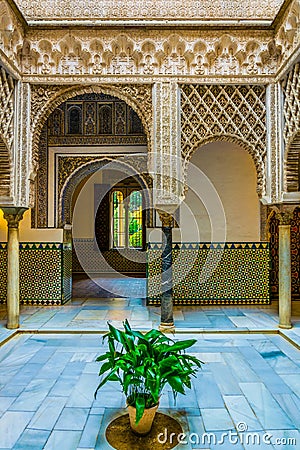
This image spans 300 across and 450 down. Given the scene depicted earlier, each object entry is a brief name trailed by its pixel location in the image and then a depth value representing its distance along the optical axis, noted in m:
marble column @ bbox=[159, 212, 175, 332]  4.84
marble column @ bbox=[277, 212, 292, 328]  4.86
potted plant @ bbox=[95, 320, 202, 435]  2.32
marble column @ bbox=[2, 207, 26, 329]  4.83
